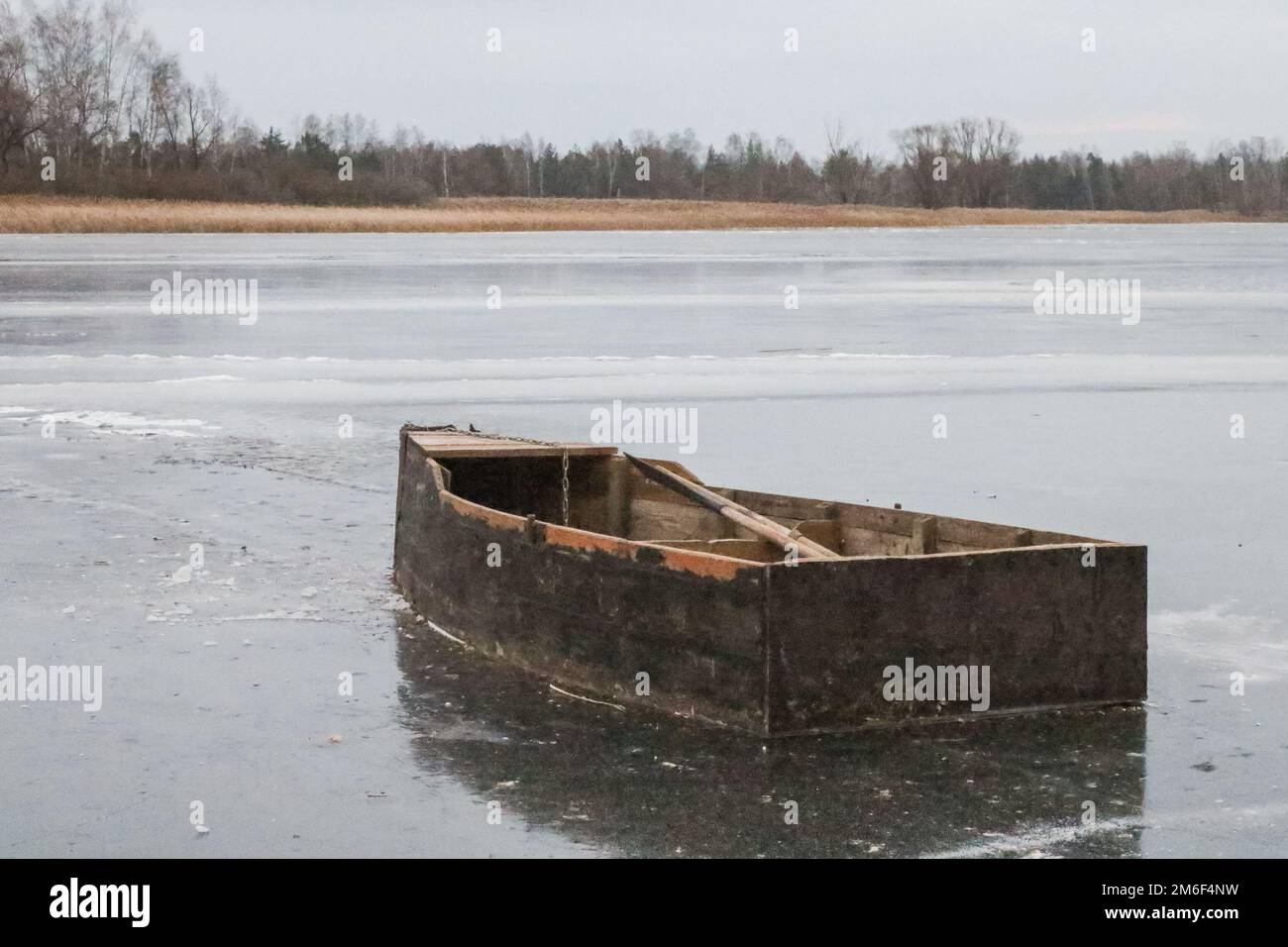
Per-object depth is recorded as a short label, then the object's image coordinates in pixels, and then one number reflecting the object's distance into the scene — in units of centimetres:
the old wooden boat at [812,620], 628
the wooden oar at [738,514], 729
